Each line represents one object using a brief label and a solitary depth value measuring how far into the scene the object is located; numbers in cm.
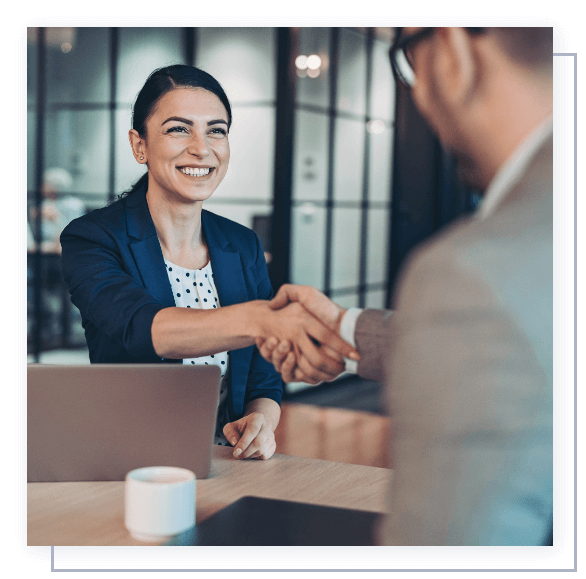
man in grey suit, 77
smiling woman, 142
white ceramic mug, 109
